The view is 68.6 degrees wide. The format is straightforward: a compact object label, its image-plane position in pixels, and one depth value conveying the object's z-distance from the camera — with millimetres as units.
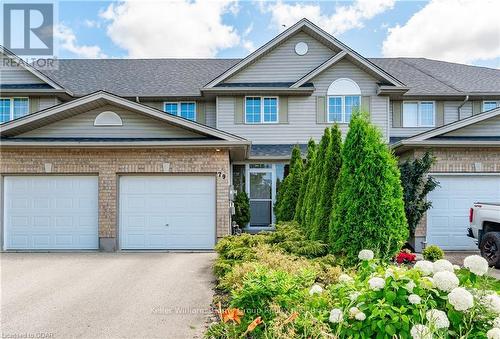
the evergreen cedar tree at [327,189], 7598
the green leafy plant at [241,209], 14203
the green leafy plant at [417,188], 10961
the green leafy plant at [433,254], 8508
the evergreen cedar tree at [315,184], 8602
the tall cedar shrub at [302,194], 10555
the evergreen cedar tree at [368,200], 6223
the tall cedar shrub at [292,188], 12266
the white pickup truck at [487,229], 8820
